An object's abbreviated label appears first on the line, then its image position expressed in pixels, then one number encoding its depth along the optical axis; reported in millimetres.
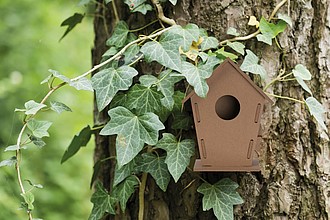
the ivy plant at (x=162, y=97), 1947
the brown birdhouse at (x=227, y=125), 1944
